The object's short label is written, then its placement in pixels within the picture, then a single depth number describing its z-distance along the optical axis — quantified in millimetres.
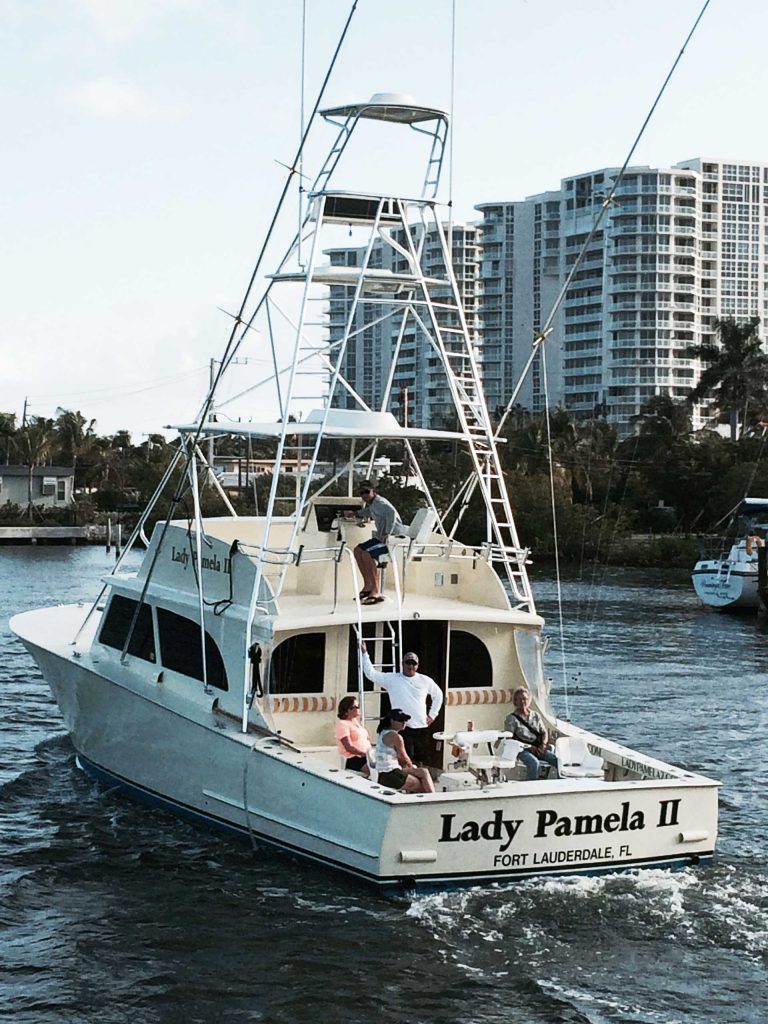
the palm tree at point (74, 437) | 122562
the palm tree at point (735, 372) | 92938
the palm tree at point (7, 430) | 117438
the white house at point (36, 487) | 111000
